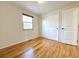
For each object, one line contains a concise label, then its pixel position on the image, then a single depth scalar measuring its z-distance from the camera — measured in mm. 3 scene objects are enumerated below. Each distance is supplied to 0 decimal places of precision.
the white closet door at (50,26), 3057
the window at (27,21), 2953
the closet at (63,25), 2290
